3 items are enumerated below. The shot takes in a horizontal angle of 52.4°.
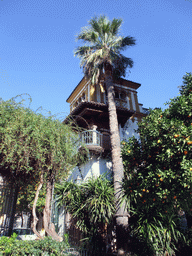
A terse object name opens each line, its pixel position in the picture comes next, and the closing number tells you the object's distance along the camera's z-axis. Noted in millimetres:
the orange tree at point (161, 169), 5102
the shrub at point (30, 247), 4754
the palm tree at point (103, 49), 12695
